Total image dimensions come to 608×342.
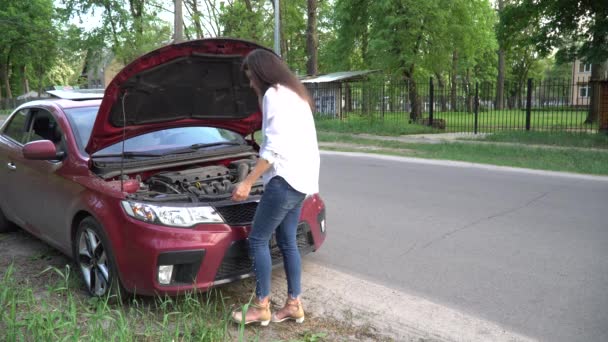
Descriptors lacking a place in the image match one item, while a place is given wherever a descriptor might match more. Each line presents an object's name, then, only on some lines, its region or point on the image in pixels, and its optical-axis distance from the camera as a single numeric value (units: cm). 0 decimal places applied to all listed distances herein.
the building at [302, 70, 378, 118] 2560
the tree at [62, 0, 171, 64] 3519
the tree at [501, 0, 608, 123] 1507
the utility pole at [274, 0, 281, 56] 2389
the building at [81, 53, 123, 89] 4047
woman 328
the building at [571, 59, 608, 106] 1696
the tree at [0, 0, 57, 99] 4919
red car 363
